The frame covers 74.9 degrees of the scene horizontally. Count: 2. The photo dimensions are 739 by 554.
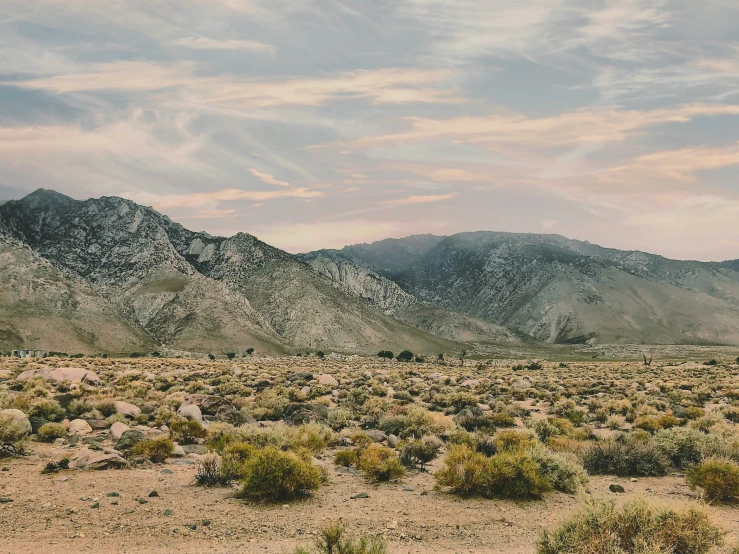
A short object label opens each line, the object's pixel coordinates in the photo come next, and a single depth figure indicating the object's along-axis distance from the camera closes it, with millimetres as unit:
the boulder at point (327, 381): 33288
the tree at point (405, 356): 102550
